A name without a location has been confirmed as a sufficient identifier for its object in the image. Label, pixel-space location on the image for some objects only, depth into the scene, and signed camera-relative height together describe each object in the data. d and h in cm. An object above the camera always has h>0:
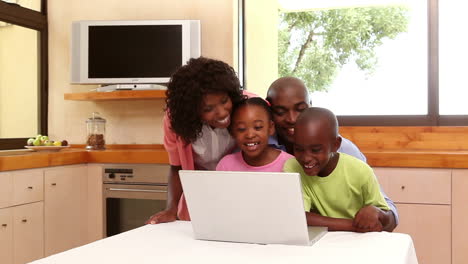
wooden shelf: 321 +23
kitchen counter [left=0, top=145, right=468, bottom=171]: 249 -13
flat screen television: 328 +52
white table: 100 -24
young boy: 128 -12
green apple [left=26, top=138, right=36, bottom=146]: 325 -5
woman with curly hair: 155 +4
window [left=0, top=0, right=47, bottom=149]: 362 +39
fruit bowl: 313 -9
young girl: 153 -2
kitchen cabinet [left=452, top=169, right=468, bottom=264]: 245 -40
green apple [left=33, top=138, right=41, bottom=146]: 321 -6
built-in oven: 300 -35
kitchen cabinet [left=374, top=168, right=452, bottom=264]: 248 -35
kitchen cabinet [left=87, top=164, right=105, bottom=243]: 310 -42
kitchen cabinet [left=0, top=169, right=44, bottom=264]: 257 -42
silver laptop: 105 -15
